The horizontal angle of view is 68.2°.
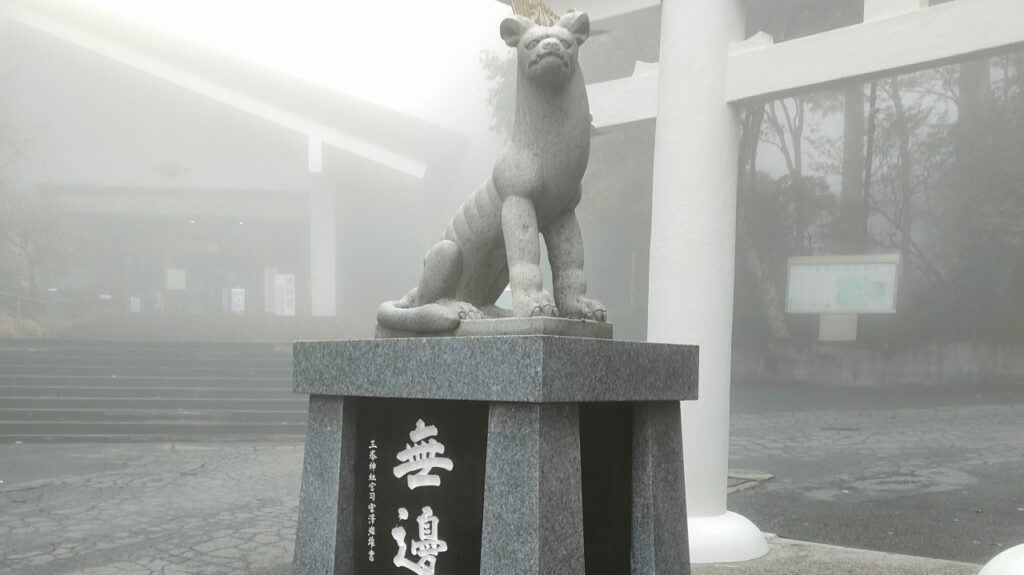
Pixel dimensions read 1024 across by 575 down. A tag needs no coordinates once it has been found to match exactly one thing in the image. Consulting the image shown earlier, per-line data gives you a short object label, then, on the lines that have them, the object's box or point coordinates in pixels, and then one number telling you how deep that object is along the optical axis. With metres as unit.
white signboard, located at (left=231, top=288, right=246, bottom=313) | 16.38
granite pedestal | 2.25
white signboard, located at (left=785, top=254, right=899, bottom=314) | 8.16
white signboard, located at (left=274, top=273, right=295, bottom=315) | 15.99
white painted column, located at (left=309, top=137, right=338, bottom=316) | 14.93
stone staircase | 9.94
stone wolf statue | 2.63
